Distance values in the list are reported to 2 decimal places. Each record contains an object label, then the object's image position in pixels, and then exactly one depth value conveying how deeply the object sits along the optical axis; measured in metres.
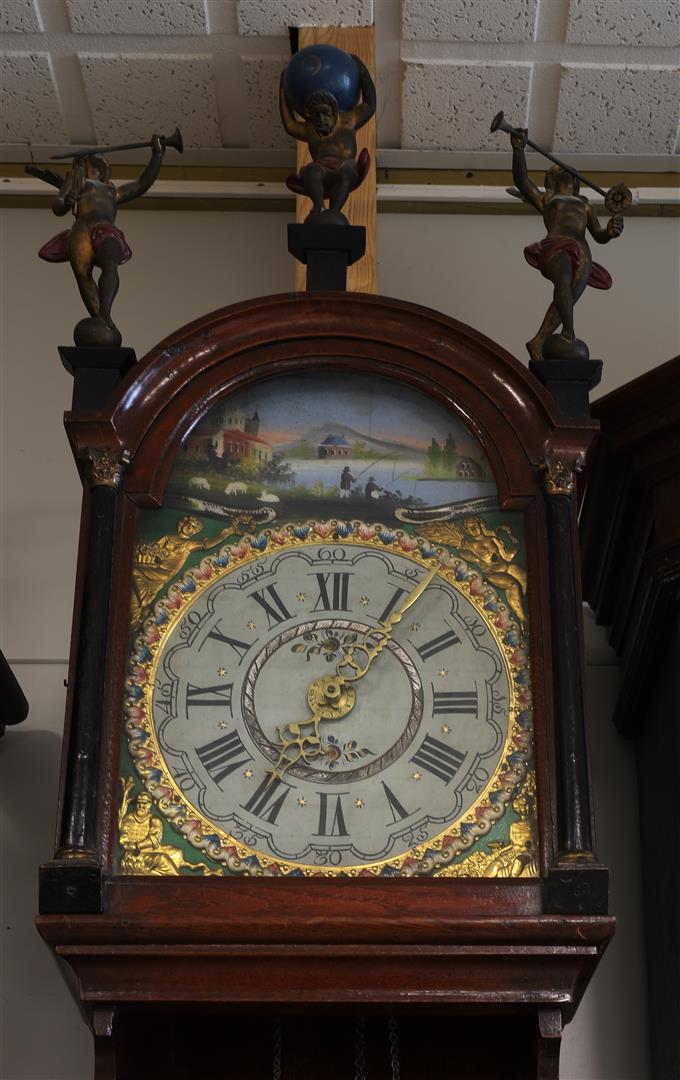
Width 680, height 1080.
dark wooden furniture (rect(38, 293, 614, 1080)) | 1.87
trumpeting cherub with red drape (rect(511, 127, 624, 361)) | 2.30
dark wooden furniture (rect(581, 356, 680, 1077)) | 2.32
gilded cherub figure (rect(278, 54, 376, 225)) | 2.38
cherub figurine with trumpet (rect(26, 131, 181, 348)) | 2.29
